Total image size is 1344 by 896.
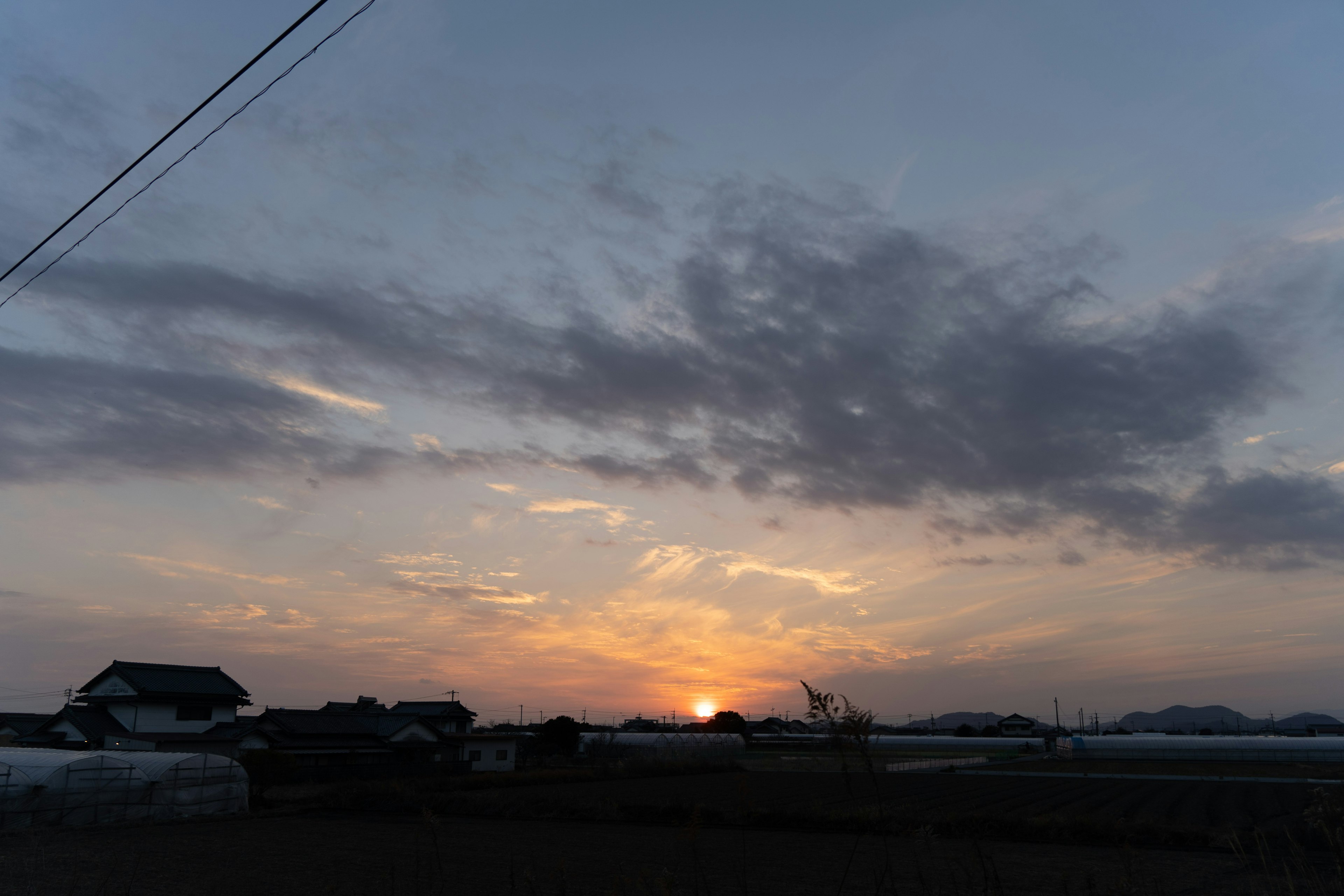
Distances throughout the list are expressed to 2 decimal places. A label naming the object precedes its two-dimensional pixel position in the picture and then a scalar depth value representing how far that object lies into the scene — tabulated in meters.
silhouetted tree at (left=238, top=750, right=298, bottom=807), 44.03
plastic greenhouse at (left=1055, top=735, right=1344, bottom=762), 72.44
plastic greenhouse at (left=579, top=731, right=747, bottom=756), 75.62
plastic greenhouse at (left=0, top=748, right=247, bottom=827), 27.86
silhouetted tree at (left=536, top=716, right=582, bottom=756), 72.88
